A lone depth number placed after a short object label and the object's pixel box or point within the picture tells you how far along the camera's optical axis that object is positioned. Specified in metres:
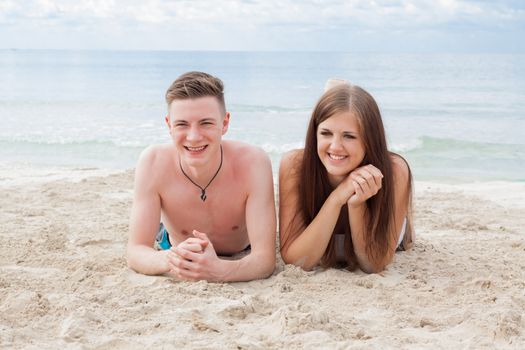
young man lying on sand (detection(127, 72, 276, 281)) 3.65
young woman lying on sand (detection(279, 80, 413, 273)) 3.69
